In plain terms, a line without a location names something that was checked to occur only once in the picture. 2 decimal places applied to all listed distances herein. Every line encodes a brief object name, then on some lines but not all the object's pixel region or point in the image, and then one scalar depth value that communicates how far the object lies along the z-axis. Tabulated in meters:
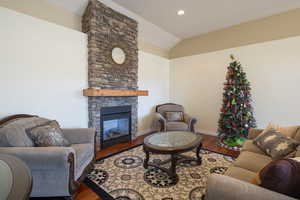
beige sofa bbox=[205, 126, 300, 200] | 0.91
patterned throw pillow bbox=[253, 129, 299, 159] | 1.66
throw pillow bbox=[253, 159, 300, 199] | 0.87
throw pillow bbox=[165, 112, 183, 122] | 4.08
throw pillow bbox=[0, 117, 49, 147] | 1.59
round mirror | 3.35
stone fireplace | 2.96
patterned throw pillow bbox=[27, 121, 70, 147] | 1.77
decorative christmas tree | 3.26
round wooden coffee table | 2.00
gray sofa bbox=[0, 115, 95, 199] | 1.47
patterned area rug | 1.76
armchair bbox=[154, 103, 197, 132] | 3.67
